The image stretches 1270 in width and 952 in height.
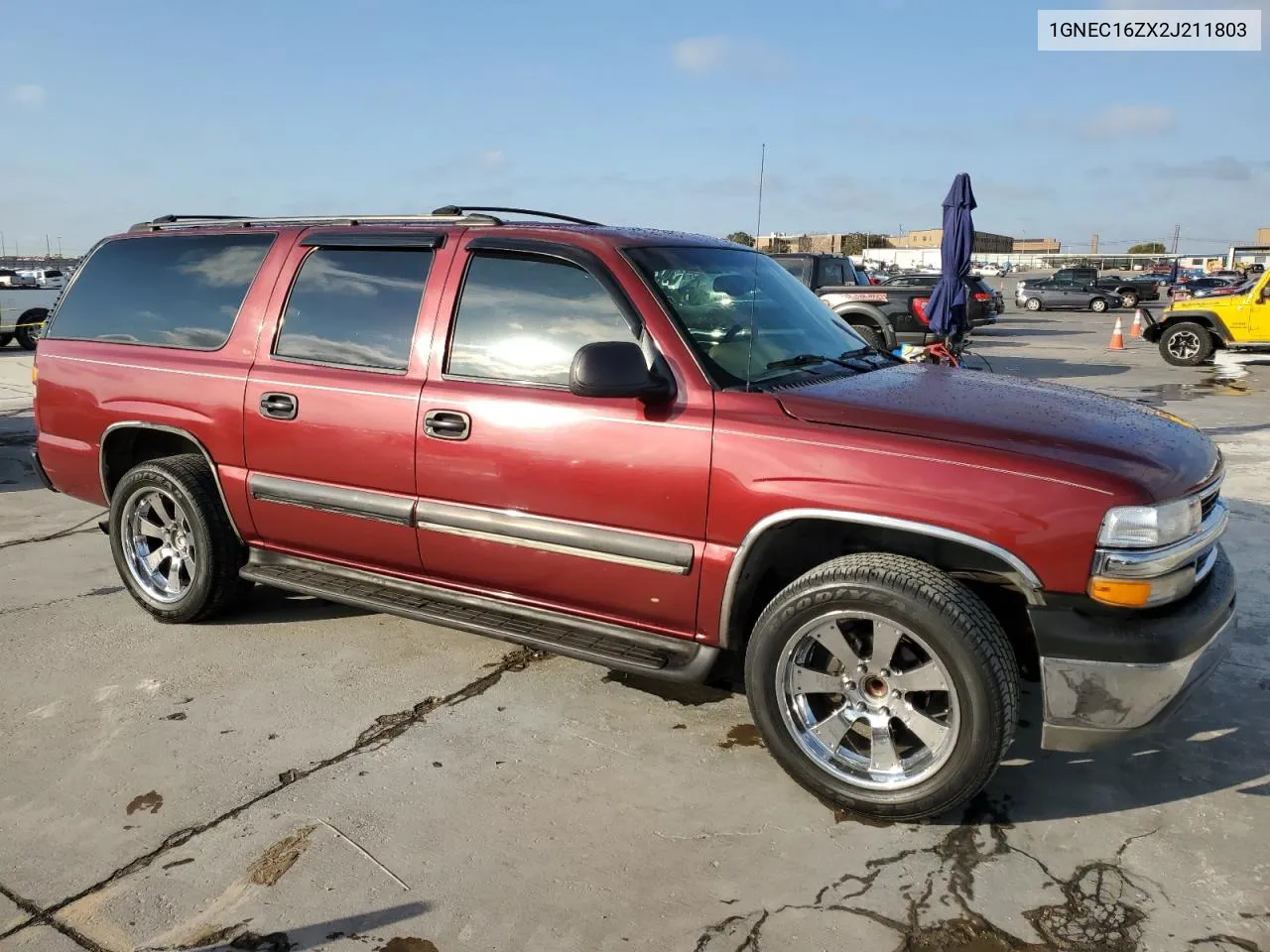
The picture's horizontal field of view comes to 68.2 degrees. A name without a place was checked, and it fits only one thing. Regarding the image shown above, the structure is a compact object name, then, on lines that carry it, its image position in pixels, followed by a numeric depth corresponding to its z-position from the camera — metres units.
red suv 2.70
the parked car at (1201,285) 30.66
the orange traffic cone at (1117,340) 19.16
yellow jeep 14.70
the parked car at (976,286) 17.80
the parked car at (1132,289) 34.06
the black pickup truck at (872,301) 13.70
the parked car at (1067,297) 33.59
